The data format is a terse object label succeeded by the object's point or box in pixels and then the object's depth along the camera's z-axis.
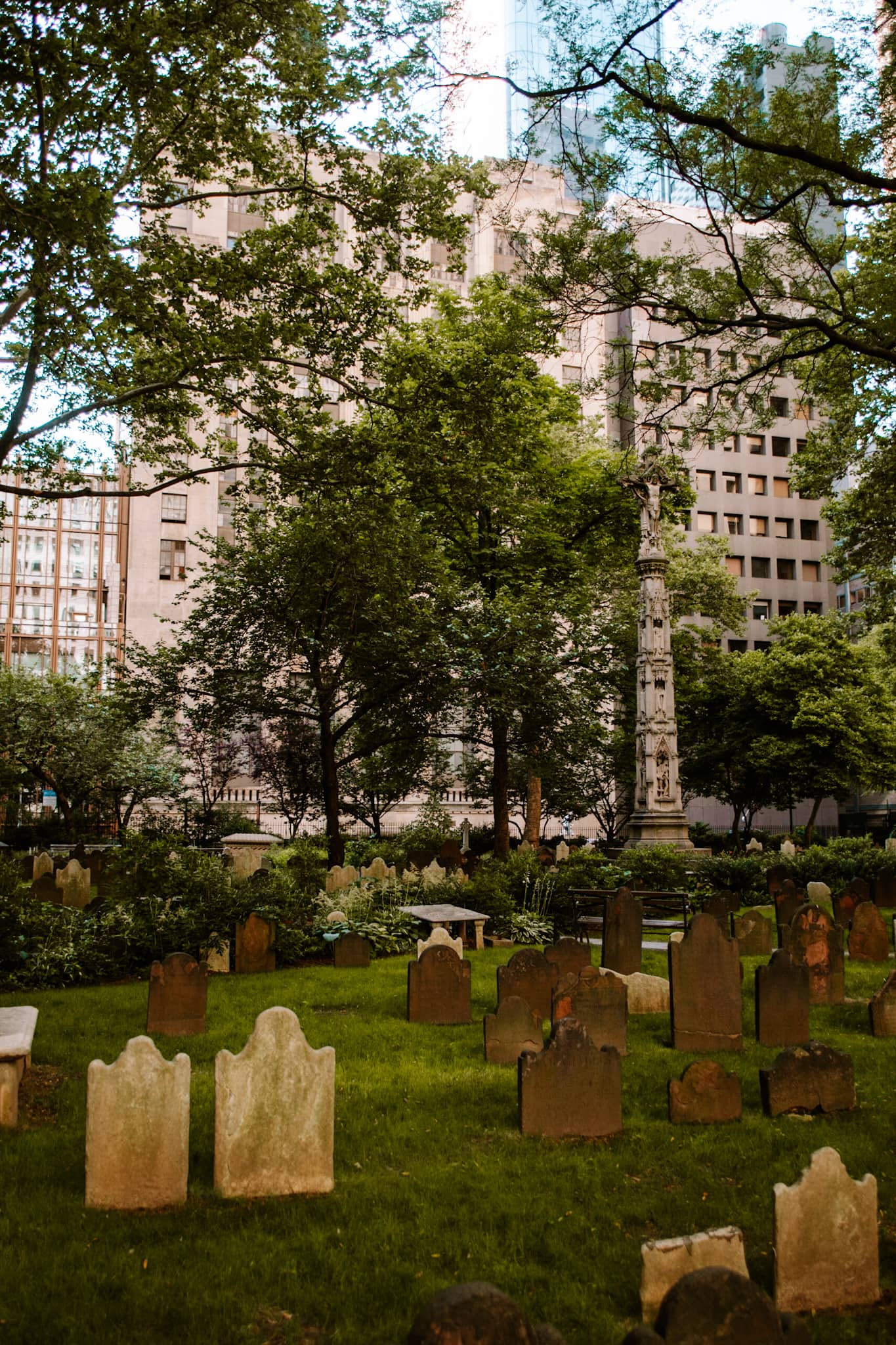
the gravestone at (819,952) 10.09
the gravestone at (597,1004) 7.94
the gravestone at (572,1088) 6.21
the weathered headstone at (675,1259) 3.82
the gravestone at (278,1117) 5.25
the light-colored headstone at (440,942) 10.58
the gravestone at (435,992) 9.27
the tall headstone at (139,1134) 5.09
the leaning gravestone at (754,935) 12.93
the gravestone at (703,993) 8.37
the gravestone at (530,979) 8.81
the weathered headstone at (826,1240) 4.20
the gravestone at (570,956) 9.86
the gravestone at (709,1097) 6.36
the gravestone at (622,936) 11.62
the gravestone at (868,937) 12.68
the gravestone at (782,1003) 8.27
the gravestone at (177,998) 8.65
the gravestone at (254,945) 11.95
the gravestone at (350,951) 12.34
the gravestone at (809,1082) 6.48
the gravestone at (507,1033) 7.85
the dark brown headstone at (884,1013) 8.81
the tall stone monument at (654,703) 22.06
